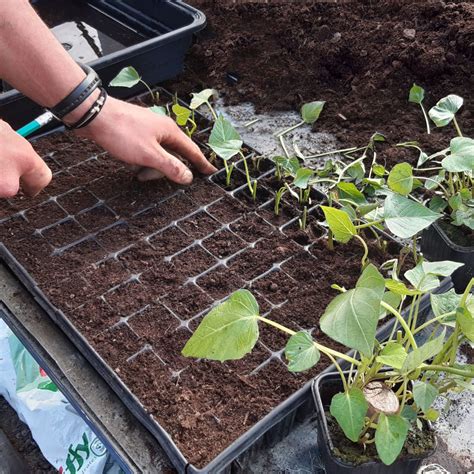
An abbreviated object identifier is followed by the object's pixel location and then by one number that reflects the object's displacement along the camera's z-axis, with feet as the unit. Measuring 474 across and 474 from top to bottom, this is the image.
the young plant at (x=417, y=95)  4.56
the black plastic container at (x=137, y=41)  4.71
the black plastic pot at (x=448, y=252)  3.47
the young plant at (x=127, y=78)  4.69
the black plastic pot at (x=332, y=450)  2.58
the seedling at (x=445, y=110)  3.92
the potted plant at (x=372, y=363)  2.30
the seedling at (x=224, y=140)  4.05
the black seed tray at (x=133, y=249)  3.09
